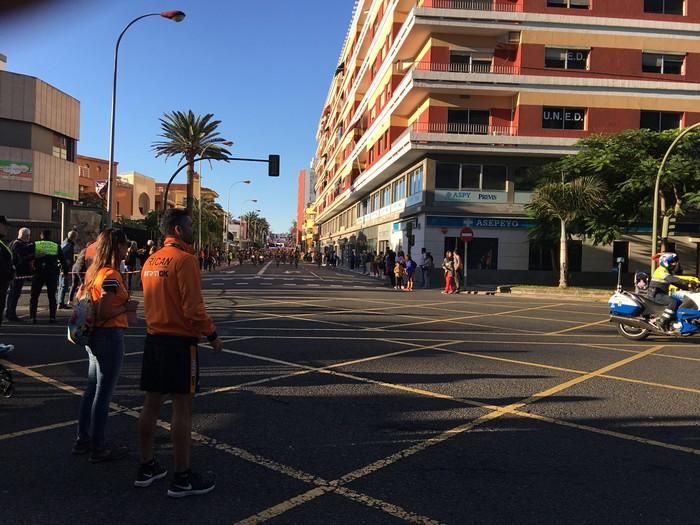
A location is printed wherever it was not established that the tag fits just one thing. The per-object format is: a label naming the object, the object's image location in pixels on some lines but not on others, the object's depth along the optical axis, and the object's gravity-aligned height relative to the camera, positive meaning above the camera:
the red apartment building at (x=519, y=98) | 30.02 +8.94
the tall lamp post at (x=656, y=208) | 19.42 +2.21
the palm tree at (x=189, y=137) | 43.91 +8.97
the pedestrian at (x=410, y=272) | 25.00 -0.47
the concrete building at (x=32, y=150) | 34.28 +6.21
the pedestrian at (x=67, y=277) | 13.38 -0.60
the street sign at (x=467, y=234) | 25.86 +1.28
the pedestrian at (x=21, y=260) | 11.23 -0.22
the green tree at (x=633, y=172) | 24.39 +4.17
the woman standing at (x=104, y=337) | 4.24 -0.63
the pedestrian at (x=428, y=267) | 27.47 -0.25
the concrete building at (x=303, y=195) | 146.68 +17.07
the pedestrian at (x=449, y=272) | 24.08 -0.40
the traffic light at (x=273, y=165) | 30.45 +4.85
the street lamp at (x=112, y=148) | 23.73 +4.35
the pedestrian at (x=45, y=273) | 11.32 -0.47
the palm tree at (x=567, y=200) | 23.56 +2.76
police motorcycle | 10.41 -0.83
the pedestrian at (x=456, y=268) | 24.05 -0.22
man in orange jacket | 3.63 -0.54
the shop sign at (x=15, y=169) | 34.22 +4.73
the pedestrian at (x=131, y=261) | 18.23 -0.31
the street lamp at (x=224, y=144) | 43.12 +8.51
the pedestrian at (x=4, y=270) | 7.50 -0.29
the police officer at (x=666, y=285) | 10.45 -0.29
